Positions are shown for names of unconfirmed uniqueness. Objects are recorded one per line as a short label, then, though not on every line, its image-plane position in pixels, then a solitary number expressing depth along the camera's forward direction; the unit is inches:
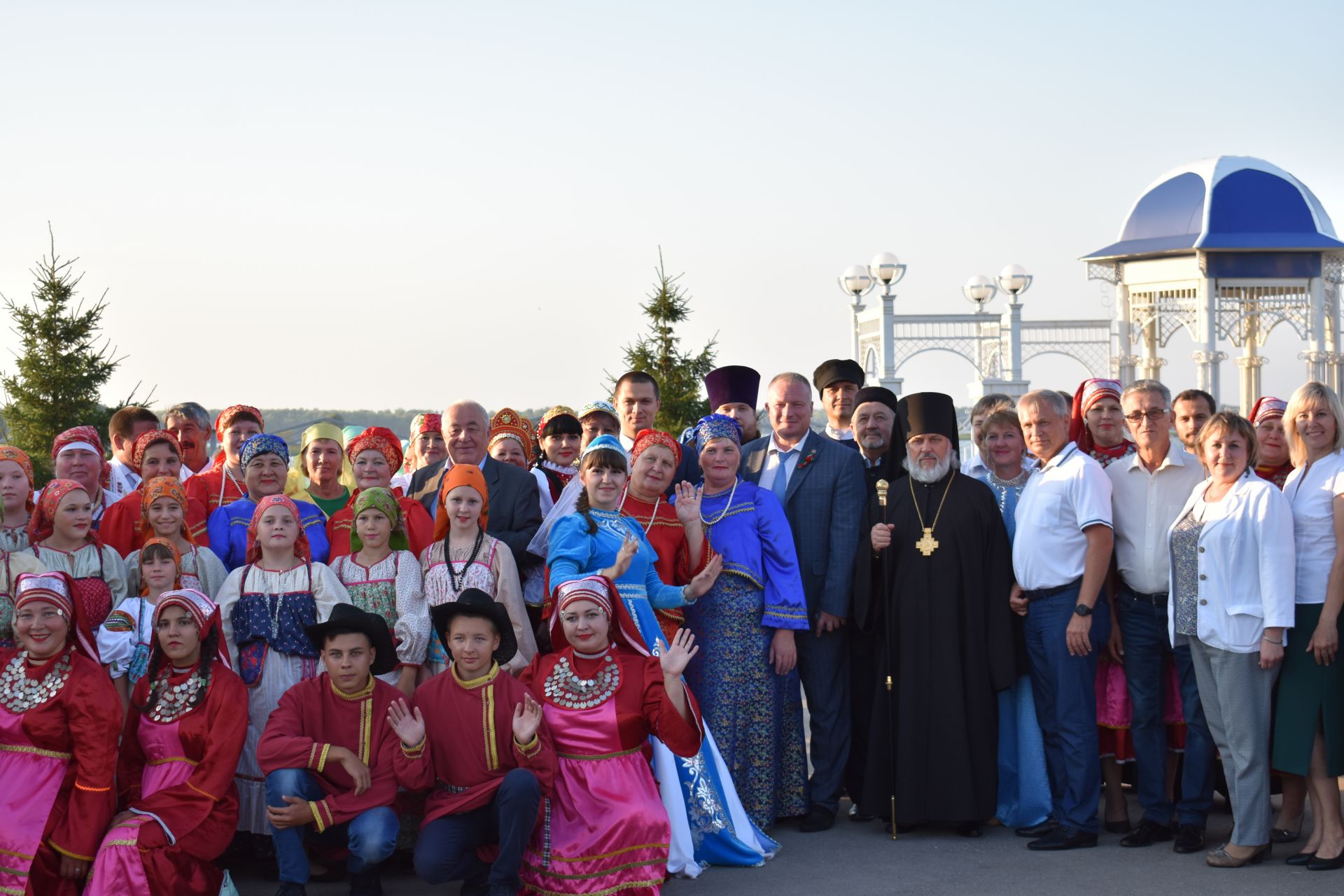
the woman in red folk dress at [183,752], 200.8
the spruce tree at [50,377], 526.6
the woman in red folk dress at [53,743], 198.4
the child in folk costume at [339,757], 205.5
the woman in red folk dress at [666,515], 240.8
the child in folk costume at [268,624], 224.7
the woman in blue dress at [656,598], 224.5
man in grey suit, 257.3
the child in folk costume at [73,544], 222.2
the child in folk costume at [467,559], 228.7
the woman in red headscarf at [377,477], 241.8
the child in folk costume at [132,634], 215.8
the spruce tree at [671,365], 616.1
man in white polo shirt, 236.5
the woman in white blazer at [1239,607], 217.5
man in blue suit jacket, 256.2
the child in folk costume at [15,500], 223.0
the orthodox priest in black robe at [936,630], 243.0
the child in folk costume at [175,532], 231.9
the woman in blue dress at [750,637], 246.2
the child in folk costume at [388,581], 228.5
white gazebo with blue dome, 1080.8
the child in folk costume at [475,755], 201.6
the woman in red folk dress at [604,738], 203.5
